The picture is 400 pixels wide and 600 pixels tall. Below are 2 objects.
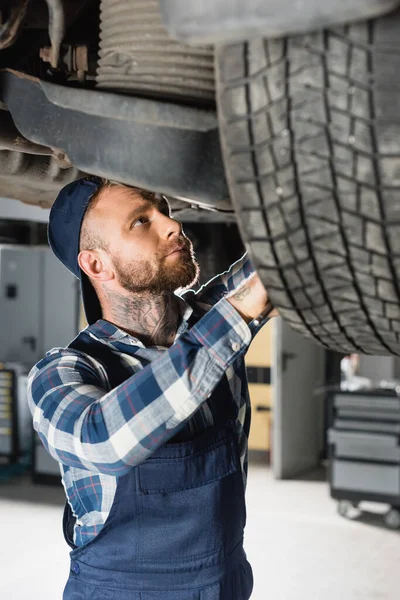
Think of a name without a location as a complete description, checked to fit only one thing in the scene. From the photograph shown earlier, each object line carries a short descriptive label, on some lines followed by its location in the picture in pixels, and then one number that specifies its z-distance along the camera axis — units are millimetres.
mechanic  1074
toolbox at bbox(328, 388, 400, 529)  3668
